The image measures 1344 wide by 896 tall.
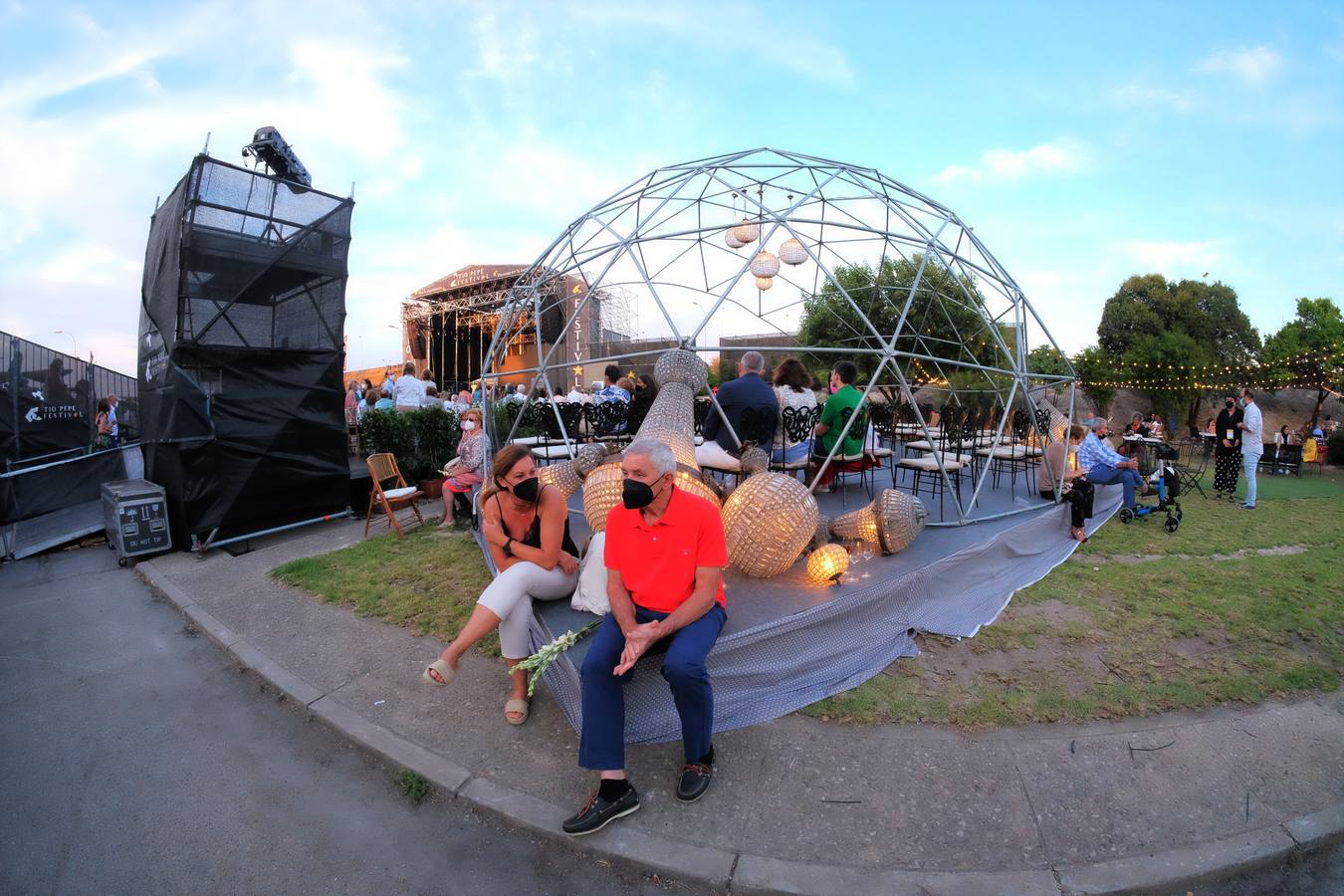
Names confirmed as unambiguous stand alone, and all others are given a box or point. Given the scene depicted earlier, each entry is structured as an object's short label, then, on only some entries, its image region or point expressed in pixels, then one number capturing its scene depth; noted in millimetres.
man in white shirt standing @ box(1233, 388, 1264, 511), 9008
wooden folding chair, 6867
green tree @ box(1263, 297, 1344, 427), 15989
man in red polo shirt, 2461
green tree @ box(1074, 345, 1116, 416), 20188
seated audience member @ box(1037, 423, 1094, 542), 6137
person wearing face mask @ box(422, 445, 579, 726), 3125
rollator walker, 7074
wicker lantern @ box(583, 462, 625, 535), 4238
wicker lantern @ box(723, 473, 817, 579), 4023
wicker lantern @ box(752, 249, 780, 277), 8727
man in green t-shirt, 6055
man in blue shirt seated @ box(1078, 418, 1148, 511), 7316
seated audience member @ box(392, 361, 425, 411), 9859
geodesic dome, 5923
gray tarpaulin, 2967
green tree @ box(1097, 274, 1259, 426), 24781
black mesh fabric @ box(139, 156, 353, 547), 6484
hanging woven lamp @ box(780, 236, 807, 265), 8648
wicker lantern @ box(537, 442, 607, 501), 5586
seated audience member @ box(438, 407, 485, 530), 7164
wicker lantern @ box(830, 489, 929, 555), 4645
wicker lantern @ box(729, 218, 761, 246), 8039
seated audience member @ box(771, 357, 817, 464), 6613
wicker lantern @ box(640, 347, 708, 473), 4480
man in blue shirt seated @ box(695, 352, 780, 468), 5543
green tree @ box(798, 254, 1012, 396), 17078
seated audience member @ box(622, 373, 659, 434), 7269
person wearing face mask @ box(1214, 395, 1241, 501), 9695
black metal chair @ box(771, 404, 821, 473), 6125
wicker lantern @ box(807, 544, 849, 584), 4082
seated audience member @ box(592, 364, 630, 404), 8734
